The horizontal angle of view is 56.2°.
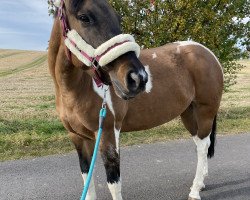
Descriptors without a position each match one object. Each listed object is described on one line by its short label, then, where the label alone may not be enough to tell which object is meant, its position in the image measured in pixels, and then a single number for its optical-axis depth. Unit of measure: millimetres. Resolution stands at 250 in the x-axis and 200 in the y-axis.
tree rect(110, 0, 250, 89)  5097
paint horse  1530
